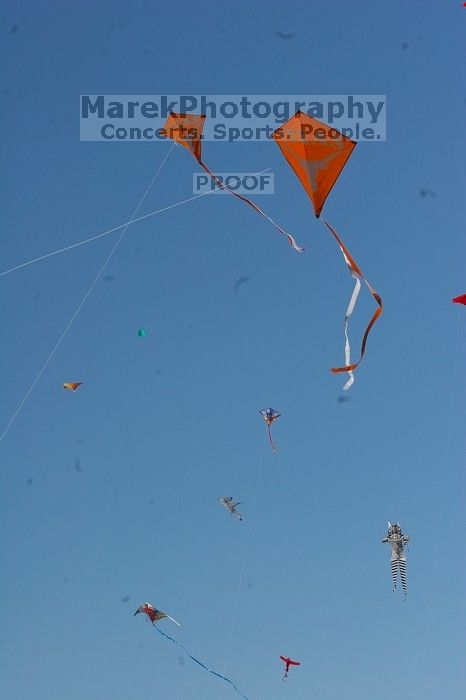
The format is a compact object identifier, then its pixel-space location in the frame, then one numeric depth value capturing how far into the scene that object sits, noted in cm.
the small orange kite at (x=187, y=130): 1035
